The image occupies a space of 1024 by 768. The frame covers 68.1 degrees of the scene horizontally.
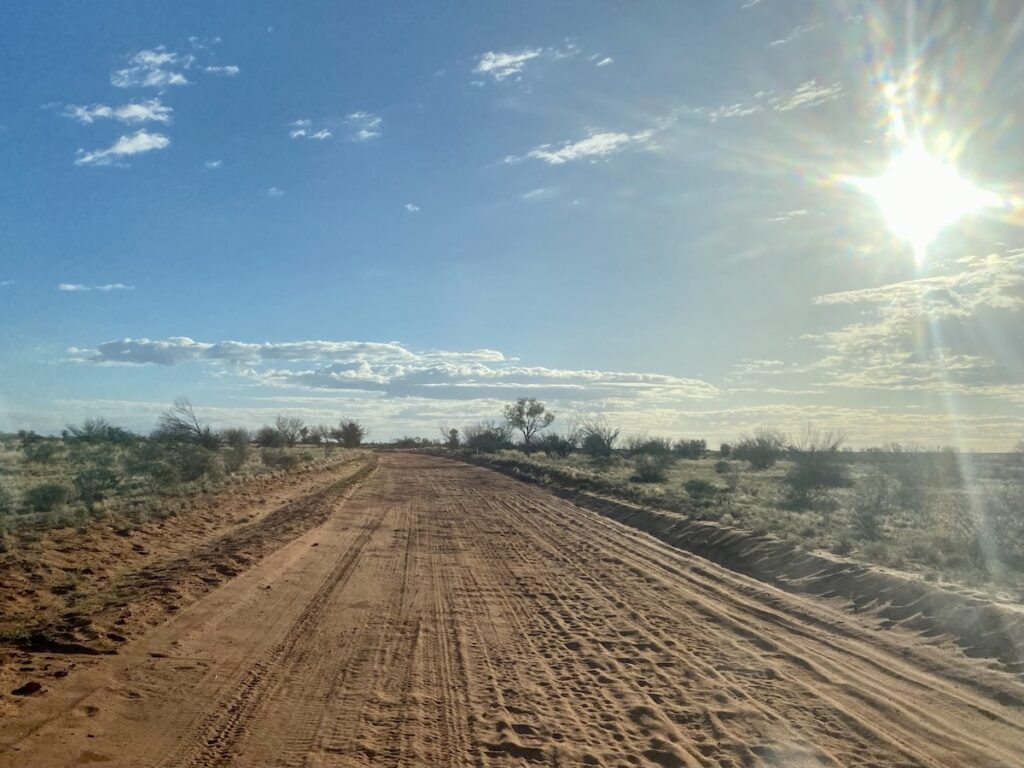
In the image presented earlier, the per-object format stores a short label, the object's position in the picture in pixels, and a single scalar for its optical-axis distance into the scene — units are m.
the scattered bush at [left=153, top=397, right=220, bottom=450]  38.15
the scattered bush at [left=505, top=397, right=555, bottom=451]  123.56
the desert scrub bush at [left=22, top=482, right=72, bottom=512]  18.24
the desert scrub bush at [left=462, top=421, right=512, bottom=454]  108.50
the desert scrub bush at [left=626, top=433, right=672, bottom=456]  68.38
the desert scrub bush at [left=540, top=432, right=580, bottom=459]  72.62
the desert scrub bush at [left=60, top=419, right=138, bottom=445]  44.22
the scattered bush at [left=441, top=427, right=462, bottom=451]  128.51
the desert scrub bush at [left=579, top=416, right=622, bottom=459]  64.69
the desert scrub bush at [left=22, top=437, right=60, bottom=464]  32.55
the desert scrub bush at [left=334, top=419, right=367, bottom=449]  120.83
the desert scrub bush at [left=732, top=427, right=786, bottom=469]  58.64
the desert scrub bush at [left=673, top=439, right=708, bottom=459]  76.85
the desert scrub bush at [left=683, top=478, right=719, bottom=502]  30.12
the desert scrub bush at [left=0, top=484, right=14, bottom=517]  17.05
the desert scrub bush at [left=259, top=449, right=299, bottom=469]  43.78
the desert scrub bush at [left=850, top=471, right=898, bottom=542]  19.33
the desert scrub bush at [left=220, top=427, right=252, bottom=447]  42.47
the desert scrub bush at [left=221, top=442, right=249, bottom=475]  35.65
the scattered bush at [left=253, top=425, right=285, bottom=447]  81.44
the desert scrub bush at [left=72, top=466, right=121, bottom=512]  20.10
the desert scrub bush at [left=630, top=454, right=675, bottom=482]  41.44
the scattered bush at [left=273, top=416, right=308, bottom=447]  83.70
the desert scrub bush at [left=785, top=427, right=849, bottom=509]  32.84
